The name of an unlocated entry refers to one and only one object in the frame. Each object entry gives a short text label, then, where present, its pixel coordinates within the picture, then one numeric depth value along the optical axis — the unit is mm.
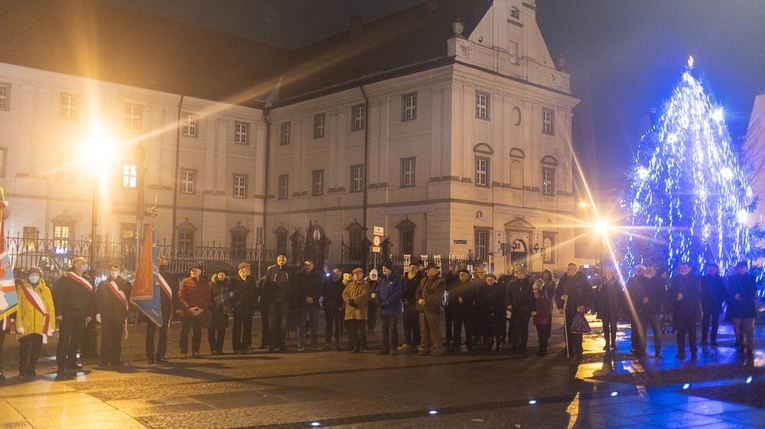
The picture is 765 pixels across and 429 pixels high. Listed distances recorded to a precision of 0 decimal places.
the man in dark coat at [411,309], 16047
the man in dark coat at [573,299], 15219
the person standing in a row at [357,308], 15805
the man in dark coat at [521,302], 15828
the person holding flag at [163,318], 14014
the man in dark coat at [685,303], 15594
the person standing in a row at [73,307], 12414
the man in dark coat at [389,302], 15641
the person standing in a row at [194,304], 14523
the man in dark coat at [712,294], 16625
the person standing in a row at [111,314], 13289
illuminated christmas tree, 31578
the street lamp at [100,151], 42344
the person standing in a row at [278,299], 16078
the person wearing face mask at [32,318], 11914
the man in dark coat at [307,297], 16344
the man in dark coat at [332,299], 17062
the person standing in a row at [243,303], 15535
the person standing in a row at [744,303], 15391
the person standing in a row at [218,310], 15000
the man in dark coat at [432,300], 15320
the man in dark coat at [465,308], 16625
